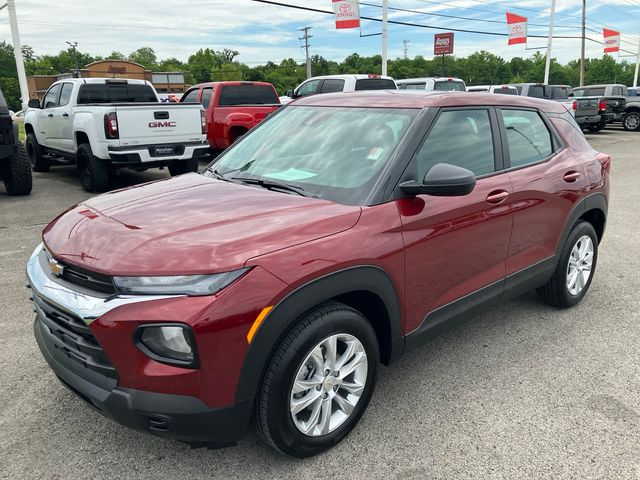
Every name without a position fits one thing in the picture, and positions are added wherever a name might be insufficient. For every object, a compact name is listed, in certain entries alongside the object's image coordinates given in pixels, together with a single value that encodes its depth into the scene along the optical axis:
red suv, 2.07
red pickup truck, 11.51
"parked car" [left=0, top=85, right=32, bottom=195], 7.89
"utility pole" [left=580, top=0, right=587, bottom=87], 45.45
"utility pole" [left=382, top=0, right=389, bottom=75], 21.02
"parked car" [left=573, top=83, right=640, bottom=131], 22.07
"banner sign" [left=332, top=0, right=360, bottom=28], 18.84
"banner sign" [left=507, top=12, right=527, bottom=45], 27.39
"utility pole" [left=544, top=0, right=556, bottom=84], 30.77
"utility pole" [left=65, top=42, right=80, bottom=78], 100.31
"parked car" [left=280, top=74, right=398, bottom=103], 13.09
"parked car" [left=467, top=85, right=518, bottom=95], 17.43
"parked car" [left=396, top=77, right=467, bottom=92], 15.93
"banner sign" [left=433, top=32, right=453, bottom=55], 39.19
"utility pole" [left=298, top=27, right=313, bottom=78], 79.38
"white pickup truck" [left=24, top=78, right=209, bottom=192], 8.17
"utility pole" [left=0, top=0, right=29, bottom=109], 15.99
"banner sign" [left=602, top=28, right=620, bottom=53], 35.72
